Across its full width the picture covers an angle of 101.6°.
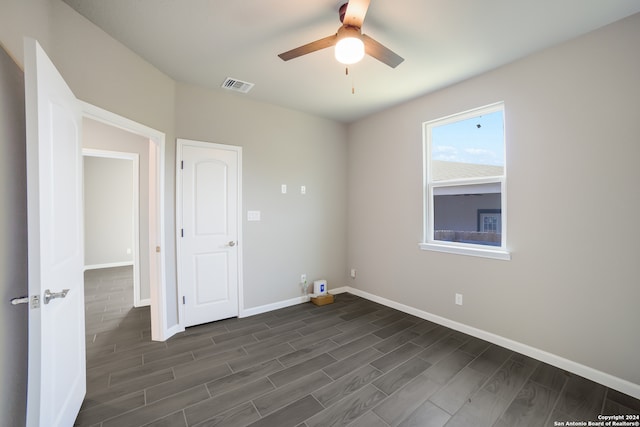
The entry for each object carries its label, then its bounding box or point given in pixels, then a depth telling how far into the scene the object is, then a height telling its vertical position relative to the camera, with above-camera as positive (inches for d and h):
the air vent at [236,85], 112.5 +55.9
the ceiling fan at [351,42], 62.2 +44.4
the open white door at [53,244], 46.3 -6.8
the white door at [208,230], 117.5 -9.1
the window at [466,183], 105.3 +11.5
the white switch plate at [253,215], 134.1 -2.7
